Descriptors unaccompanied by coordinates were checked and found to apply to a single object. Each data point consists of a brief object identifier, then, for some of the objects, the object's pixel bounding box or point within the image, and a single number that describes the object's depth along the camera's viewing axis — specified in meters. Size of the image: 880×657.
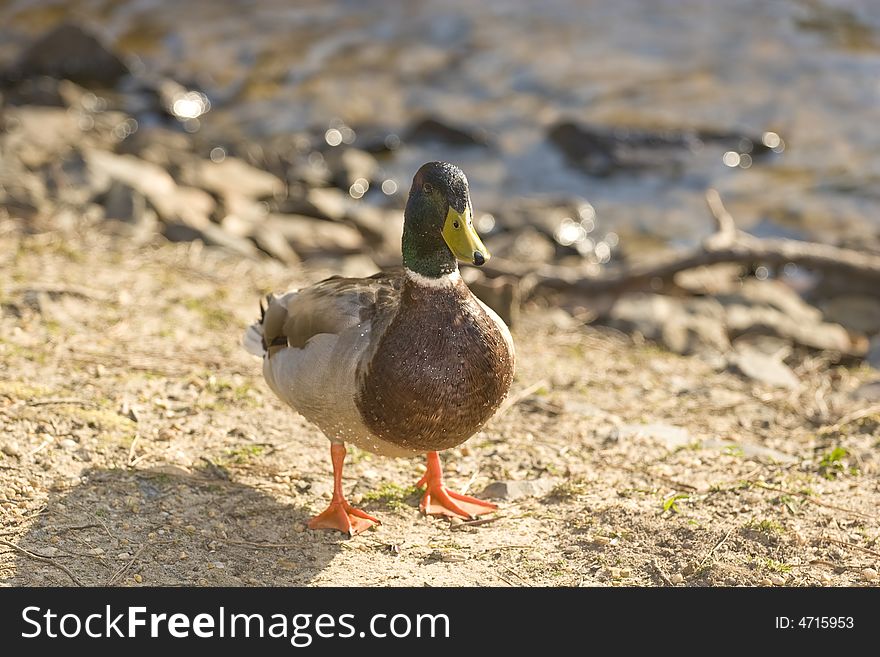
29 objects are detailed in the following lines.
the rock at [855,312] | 7.75
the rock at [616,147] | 11.23
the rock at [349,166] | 10.95
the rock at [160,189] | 7.77
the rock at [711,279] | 7.96
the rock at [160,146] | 10.12
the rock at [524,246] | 8.74
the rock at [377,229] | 9.04
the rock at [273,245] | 7.81
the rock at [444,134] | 11.85
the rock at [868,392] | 5.31
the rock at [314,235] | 8.36
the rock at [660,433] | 4.64
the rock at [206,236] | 7.16
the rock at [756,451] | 4.48
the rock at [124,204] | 7.48
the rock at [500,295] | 5.98
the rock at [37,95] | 12.60
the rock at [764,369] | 5.56
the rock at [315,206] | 9.30
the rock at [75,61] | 14.51
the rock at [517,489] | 4.16
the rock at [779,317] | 7.05
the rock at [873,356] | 6.78
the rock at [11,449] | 3.94
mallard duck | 3.51
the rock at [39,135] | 9.38
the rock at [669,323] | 6.55
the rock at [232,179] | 9.49
